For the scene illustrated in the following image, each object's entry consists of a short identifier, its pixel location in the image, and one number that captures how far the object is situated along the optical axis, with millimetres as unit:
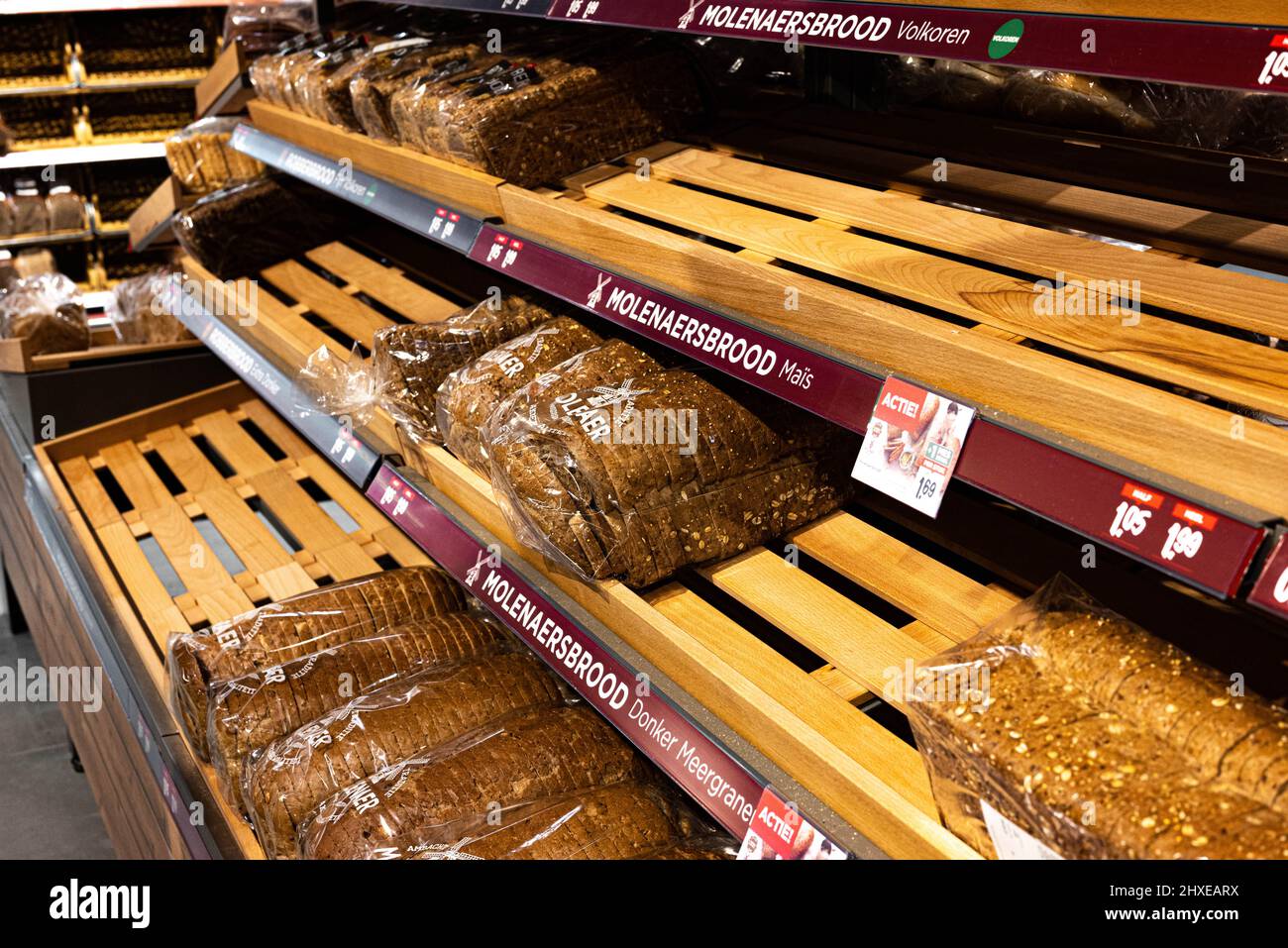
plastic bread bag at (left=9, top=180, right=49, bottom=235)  6355
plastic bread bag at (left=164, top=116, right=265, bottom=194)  3613
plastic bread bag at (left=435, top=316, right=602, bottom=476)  1908
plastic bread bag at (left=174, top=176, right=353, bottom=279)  3234
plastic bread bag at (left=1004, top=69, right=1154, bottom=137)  1730
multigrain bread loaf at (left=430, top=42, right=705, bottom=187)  2014
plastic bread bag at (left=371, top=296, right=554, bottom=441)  2113
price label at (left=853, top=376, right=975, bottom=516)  1154
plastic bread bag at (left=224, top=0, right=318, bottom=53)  3318
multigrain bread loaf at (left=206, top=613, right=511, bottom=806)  1878
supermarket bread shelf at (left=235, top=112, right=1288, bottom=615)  971
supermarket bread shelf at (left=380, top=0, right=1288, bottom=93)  958
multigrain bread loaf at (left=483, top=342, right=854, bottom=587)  1598
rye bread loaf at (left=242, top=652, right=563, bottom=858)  1725
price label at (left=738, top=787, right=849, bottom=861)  1233
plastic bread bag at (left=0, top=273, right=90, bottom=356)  3500
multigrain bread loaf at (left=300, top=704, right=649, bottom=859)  1566
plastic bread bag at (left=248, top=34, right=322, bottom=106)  2947
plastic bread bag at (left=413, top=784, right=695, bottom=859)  1518
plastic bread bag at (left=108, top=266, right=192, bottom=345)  3693
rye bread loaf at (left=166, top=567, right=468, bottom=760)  2025
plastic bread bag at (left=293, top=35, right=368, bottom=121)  2637
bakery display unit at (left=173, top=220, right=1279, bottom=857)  1288
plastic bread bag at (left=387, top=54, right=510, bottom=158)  2150
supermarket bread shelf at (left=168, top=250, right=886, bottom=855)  1324
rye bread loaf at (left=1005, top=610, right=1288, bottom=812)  1017
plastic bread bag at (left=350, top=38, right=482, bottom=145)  2324
